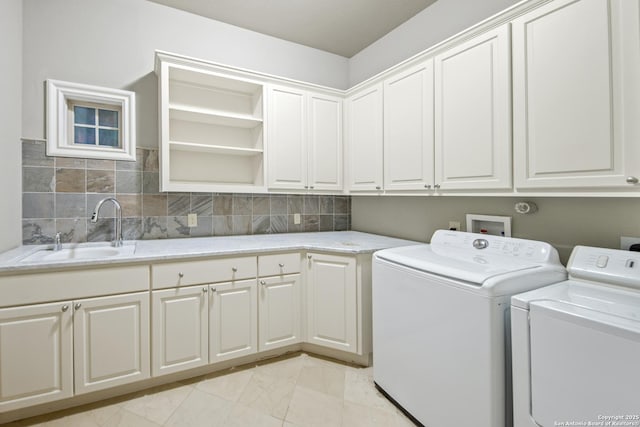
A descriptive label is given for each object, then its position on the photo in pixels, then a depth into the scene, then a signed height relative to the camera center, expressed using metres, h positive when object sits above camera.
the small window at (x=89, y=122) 2.08 +0.70
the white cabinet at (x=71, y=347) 1.55 -0.72
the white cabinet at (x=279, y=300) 2.16 -0.62
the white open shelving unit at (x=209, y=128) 2.19 +0.75
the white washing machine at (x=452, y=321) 1.21 -0.50
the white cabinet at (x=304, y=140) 2.53 +0.67
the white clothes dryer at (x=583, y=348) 0.88 -0.43
